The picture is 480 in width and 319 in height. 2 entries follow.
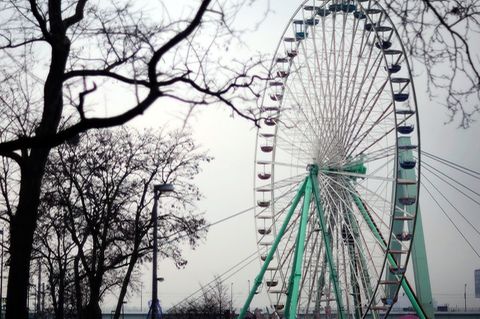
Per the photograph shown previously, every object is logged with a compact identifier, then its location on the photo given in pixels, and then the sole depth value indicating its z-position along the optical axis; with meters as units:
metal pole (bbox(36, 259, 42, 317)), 48.08
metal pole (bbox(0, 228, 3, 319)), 54.69
